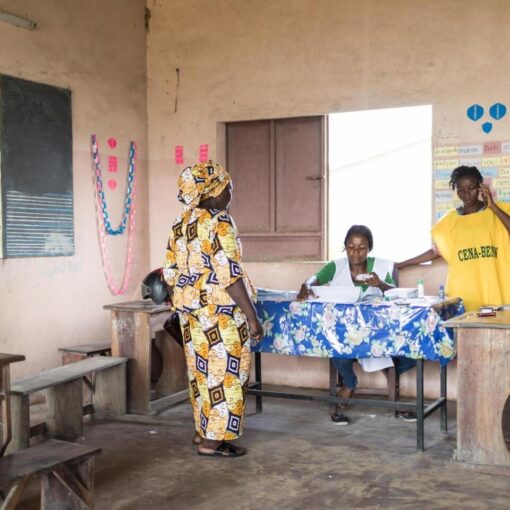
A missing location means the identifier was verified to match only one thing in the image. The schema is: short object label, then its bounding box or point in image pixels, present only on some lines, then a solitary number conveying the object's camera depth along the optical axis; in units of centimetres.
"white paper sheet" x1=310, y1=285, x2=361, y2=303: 456
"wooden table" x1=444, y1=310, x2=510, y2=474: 387
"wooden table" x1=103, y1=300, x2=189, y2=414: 520
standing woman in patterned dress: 405
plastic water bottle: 480
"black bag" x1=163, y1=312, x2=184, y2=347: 532
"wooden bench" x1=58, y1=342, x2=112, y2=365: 544
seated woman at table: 491
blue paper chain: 609
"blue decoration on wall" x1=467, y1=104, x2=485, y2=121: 538
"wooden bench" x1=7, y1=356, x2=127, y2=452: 423
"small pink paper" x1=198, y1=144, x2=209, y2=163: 641
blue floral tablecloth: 424
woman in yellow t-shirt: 480
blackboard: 524
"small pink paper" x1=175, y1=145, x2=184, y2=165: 655
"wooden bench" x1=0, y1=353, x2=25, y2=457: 314
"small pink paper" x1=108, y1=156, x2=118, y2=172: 626
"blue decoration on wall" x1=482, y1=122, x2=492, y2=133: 536
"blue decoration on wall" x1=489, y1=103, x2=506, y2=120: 530
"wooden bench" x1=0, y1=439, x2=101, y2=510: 288
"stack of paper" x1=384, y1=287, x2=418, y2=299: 471
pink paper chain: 614
